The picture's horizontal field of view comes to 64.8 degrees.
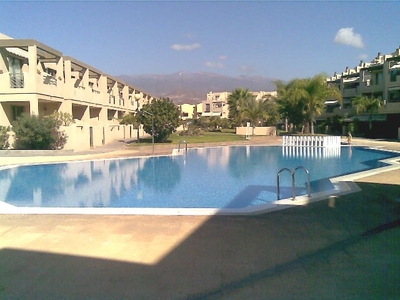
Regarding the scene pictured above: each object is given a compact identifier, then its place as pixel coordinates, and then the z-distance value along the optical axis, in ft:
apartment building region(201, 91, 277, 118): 258.78
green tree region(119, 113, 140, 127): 109.70
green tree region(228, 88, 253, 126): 161.07
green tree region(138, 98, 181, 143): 92.99
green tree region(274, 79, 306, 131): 127.13
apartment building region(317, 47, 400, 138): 114.62
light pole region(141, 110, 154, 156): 91.46
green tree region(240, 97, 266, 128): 144.15
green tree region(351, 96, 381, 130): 115.85
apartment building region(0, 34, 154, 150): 72.13
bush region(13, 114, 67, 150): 68.13
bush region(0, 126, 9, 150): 69.46
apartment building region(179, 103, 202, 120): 284.74
